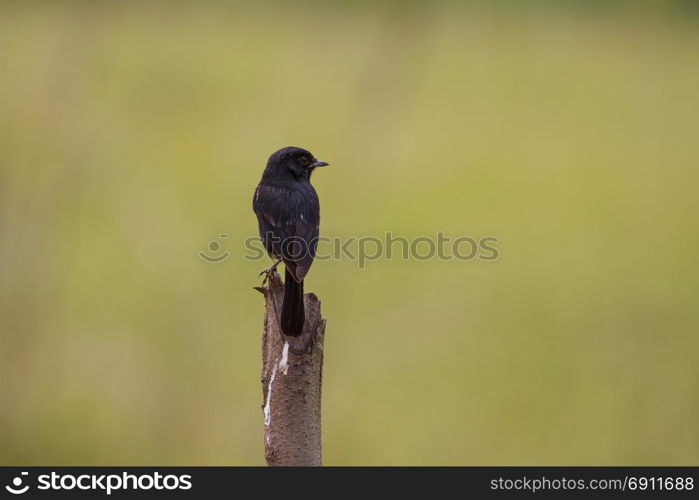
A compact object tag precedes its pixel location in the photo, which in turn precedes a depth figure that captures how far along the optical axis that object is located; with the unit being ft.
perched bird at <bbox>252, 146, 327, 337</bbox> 25.64
